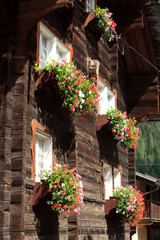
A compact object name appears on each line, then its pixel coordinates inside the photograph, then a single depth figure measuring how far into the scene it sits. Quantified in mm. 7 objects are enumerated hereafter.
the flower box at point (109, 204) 11672
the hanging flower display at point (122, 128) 11719
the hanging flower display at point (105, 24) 11914
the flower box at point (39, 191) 8078
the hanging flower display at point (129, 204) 11734
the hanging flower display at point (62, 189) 8125
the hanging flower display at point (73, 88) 8672
